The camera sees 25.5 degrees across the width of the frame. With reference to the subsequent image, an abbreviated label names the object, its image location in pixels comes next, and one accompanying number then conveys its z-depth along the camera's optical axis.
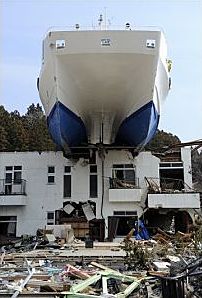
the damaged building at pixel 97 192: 22.92
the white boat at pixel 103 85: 17.62
